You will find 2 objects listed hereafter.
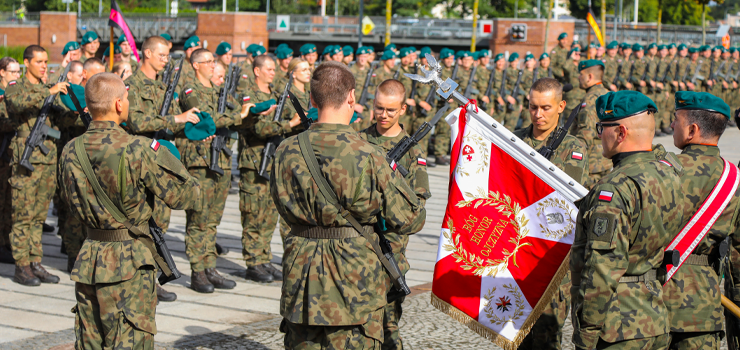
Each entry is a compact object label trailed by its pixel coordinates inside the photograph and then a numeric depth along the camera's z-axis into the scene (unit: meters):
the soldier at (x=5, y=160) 7.88
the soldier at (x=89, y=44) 11.20
